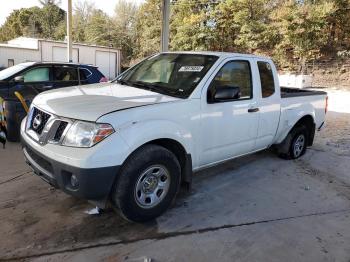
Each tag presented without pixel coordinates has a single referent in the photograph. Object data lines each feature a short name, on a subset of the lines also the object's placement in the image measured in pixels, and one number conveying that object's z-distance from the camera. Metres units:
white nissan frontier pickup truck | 3.17
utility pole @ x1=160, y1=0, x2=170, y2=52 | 9.10
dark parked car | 7.86
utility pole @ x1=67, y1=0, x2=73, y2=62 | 12.75
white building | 24.14
